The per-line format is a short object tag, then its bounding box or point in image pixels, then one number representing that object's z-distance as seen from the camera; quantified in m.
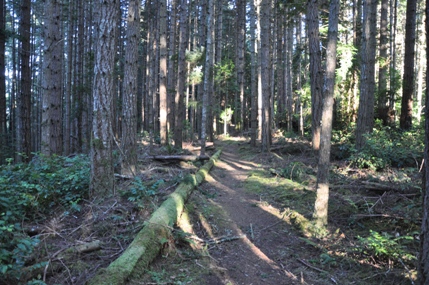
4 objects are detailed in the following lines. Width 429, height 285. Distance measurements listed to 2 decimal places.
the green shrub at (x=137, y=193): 5.57
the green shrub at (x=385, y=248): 4.42
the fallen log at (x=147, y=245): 3.13
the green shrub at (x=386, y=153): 9.80
